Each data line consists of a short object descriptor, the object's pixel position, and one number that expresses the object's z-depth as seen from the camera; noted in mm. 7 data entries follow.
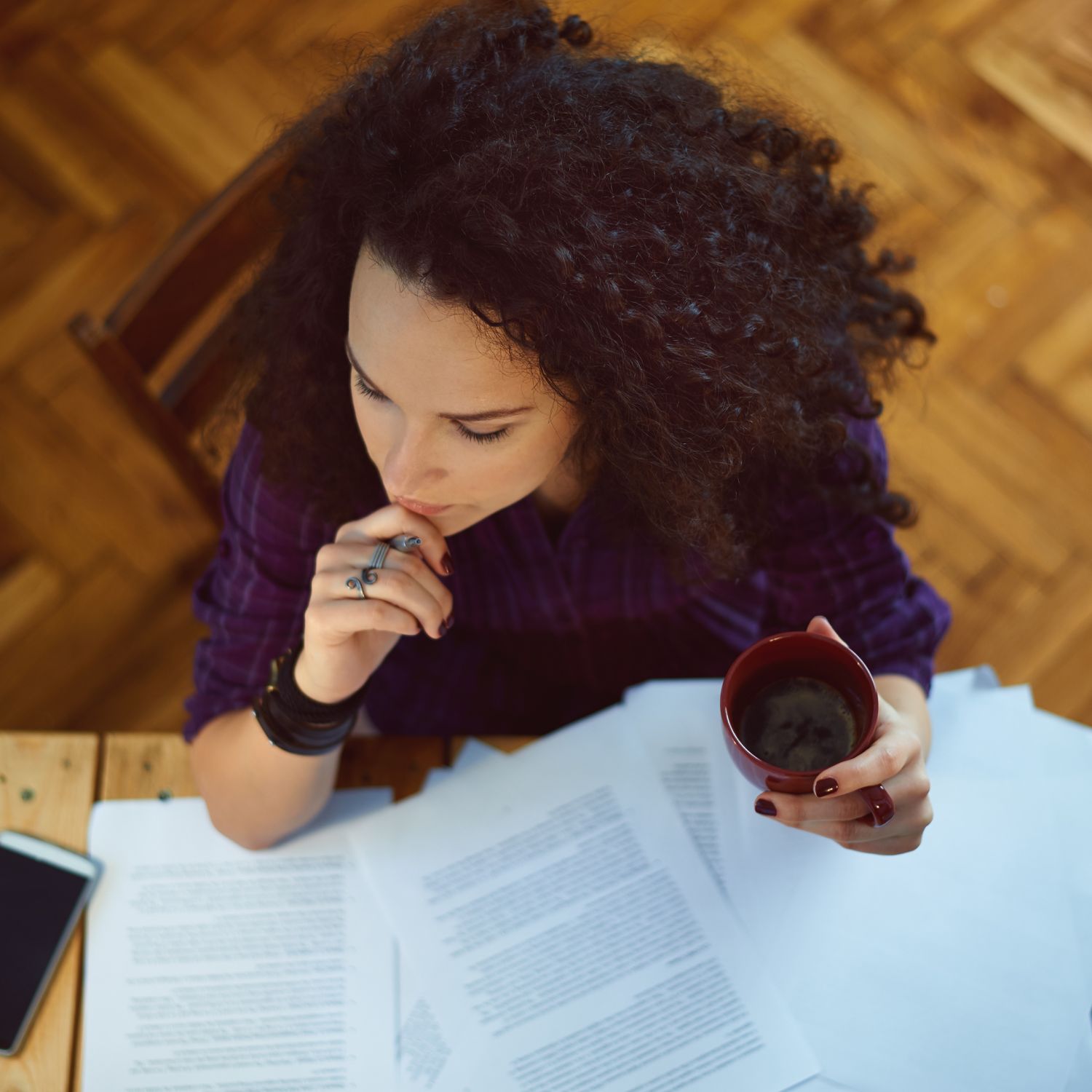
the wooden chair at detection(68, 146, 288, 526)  1090
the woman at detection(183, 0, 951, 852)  785
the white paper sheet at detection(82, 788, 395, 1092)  952
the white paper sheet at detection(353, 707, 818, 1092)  945
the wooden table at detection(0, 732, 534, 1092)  991
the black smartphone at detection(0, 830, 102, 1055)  962
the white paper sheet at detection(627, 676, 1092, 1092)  944
